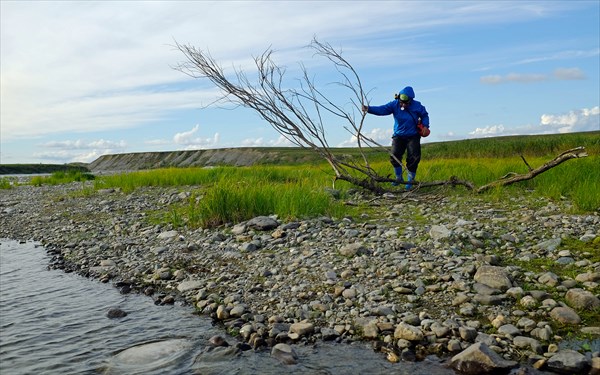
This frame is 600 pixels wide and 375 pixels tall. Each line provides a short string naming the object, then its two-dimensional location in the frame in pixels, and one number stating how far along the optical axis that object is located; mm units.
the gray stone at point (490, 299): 5055
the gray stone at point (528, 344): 4171
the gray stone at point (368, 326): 4719
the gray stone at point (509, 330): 4438
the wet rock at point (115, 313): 5836
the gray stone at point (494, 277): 5348
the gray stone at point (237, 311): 5461
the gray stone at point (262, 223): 9070
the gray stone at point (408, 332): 4500
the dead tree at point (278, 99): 9250
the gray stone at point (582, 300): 4848
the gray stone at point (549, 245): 6439
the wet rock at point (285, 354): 4363
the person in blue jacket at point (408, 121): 11984
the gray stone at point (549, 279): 5379
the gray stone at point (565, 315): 4594
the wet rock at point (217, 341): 4809
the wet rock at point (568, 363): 3883
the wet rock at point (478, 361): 3945
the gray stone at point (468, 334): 4445
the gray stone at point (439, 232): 7133
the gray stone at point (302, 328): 4859
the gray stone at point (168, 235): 9667
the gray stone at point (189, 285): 6555
